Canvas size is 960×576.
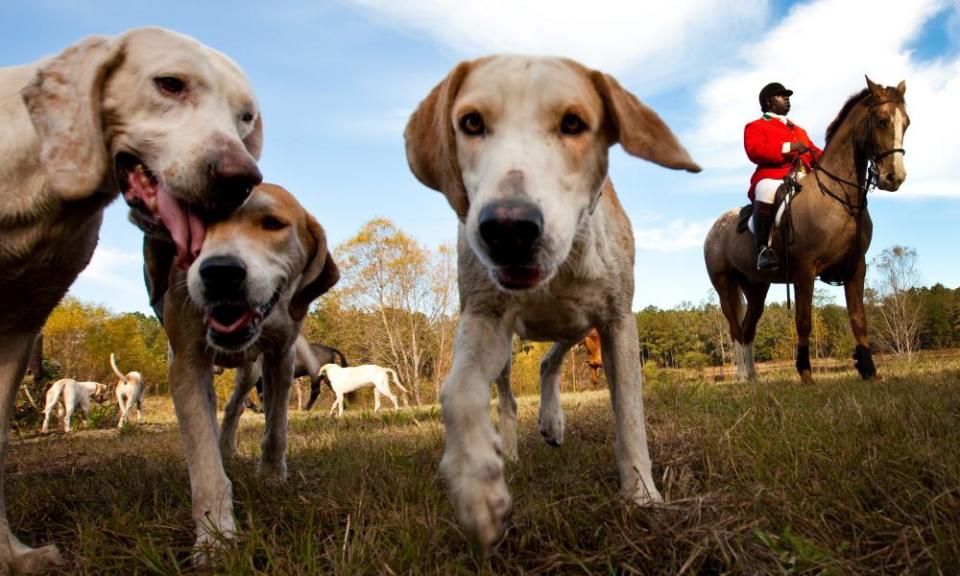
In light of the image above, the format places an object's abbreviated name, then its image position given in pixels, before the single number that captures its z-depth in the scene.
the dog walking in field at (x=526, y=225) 2.12
